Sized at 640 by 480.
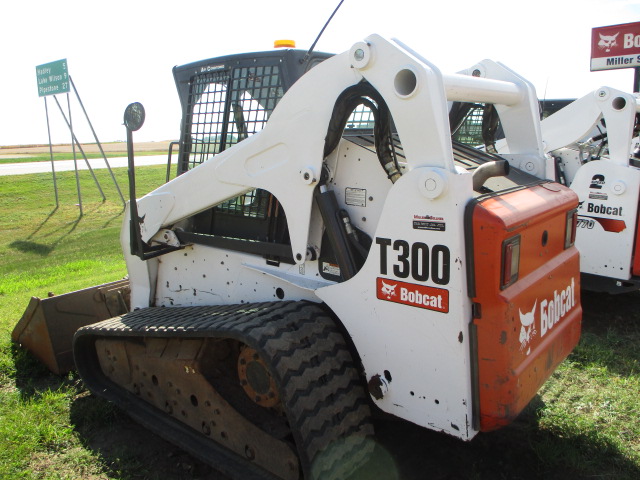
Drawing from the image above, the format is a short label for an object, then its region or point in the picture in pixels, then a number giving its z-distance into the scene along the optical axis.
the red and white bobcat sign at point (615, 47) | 15.75
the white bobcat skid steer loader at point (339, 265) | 2.40
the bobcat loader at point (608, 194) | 5.34
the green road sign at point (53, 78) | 12.29
